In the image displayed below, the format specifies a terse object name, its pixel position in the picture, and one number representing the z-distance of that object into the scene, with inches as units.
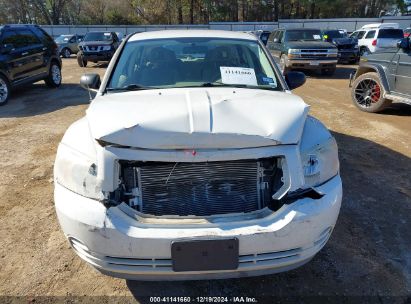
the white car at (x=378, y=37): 719.1
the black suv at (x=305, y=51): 495.8
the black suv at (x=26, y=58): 352.2
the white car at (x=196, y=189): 79.2
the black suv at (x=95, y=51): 655.8
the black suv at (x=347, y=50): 701.9
